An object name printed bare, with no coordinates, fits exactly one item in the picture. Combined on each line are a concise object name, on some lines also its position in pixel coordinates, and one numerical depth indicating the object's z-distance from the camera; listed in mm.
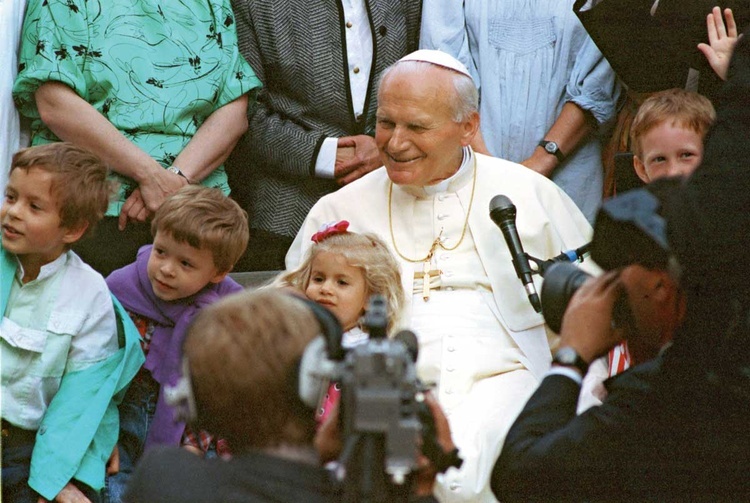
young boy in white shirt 7887
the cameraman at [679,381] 4996
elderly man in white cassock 8648
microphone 8258
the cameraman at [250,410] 4797
